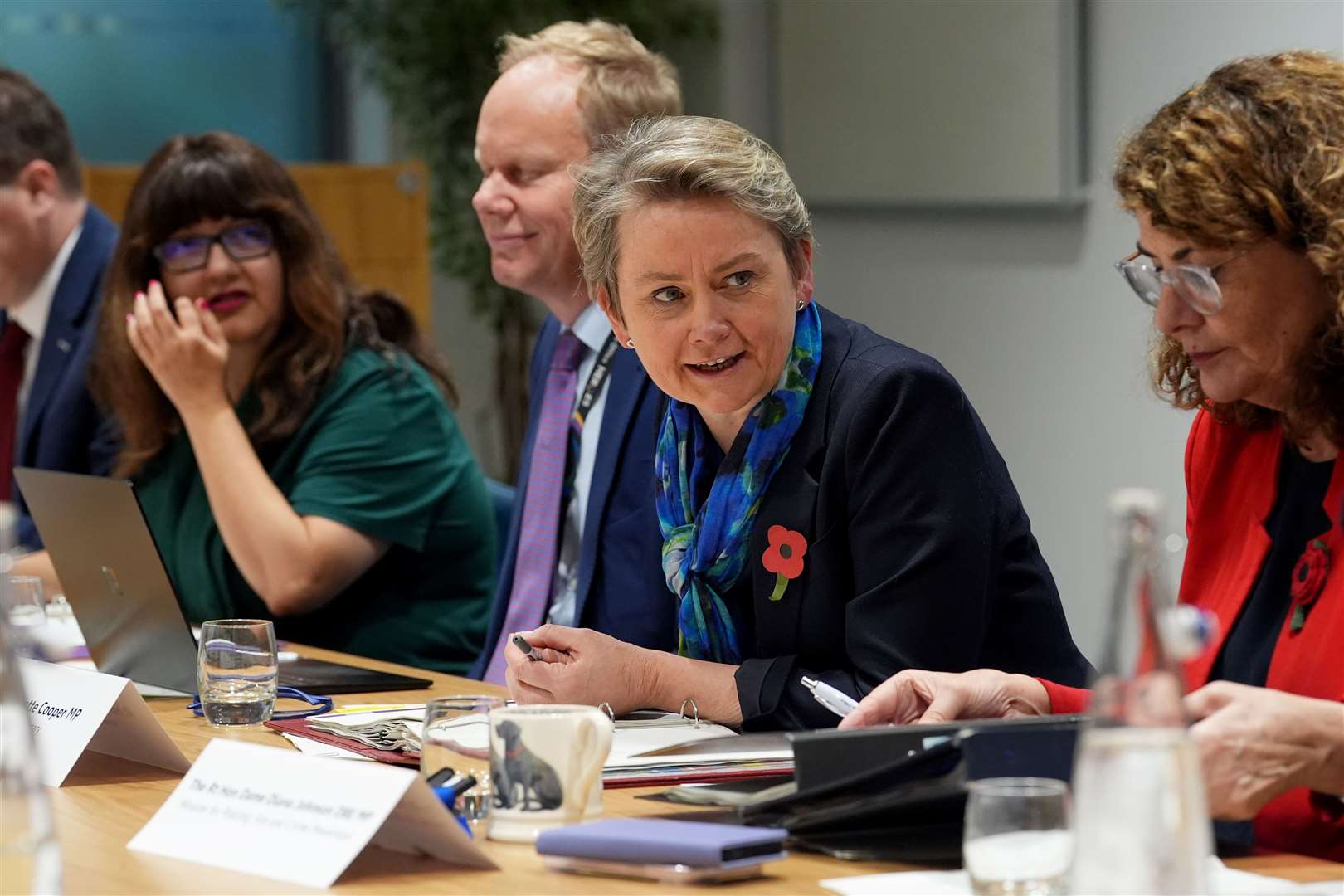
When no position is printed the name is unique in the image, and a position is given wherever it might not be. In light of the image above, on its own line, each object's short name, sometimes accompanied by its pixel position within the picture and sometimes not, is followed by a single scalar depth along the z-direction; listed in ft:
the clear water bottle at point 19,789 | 13.63
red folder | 15.48
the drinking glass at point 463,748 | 14.80
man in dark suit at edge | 21.10
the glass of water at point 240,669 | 16.12
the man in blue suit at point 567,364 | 17.49
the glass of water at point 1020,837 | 13.88
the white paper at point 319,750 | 15.61
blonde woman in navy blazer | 15.95
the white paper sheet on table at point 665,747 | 15.24
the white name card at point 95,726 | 15.49
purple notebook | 14.25
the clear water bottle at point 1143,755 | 13.40
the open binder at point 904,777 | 14.38
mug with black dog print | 14.67
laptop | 16.56
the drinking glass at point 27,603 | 17.64
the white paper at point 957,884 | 14.09
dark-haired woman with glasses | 18.82
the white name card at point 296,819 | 14.38
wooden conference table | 14.31
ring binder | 15.95
